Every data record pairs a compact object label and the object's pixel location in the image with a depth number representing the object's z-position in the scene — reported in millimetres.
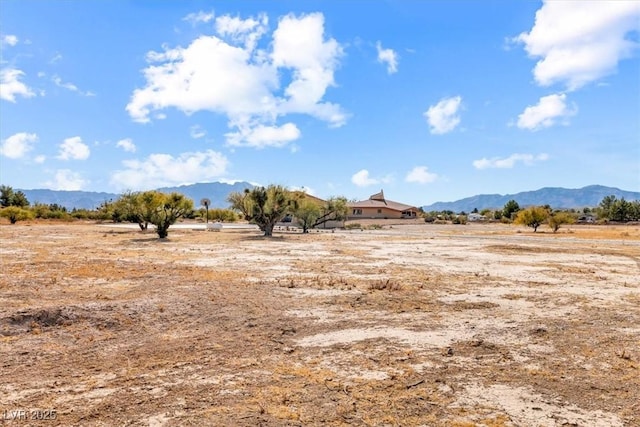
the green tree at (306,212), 45781
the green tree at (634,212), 80250
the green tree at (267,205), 38344
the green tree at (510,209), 89375
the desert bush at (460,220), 82800
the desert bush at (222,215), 83062
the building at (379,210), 101562
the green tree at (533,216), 50875
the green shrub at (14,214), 55231
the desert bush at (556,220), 48500
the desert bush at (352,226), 59434
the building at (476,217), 96738
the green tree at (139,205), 38709
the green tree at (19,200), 77938
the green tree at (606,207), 83500
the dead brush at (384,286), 12156
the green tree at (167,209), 32406
